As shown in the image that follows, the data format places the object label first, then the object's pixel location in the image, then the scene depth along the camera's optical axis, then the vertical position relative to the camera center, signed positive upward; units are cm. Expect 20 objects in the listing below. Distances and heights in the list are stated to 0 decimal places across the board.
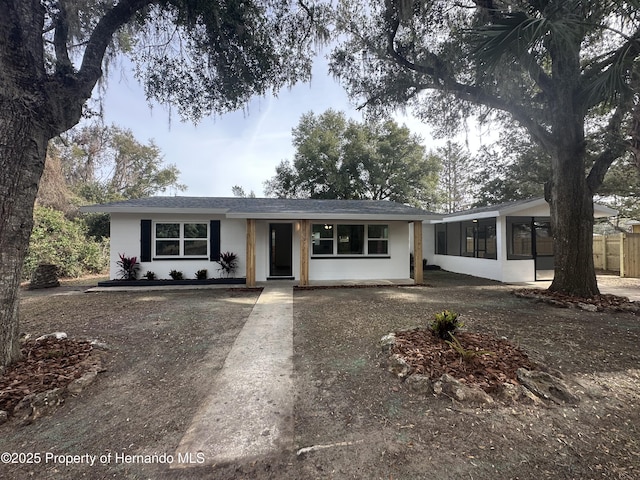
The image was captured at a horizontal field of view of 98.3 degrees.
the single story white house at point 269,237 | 860 +32
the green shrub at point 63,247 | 980 -1
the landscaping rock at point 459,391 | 254 -136
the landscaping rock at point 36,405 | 236 -141
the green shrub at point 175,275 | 895 -91
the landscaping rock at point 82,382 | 273 -139
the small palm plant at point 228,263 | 913 -54
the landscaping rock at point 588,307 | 575 -126
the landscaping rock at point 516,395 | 253 -139
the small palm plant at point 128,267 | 866 -63
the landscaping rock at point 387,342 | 366 -130
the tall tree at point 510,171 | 1548 +480
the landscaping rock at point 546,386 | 259 -137
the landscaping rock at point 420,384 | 271 -137
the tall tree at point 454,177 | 2768 +735
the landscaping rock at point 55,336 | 385 -128
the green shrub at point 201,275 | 903 -92
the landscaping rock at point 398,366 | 301 -135
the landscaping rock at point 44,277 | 879 -98
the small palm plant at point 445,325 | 366 -103
